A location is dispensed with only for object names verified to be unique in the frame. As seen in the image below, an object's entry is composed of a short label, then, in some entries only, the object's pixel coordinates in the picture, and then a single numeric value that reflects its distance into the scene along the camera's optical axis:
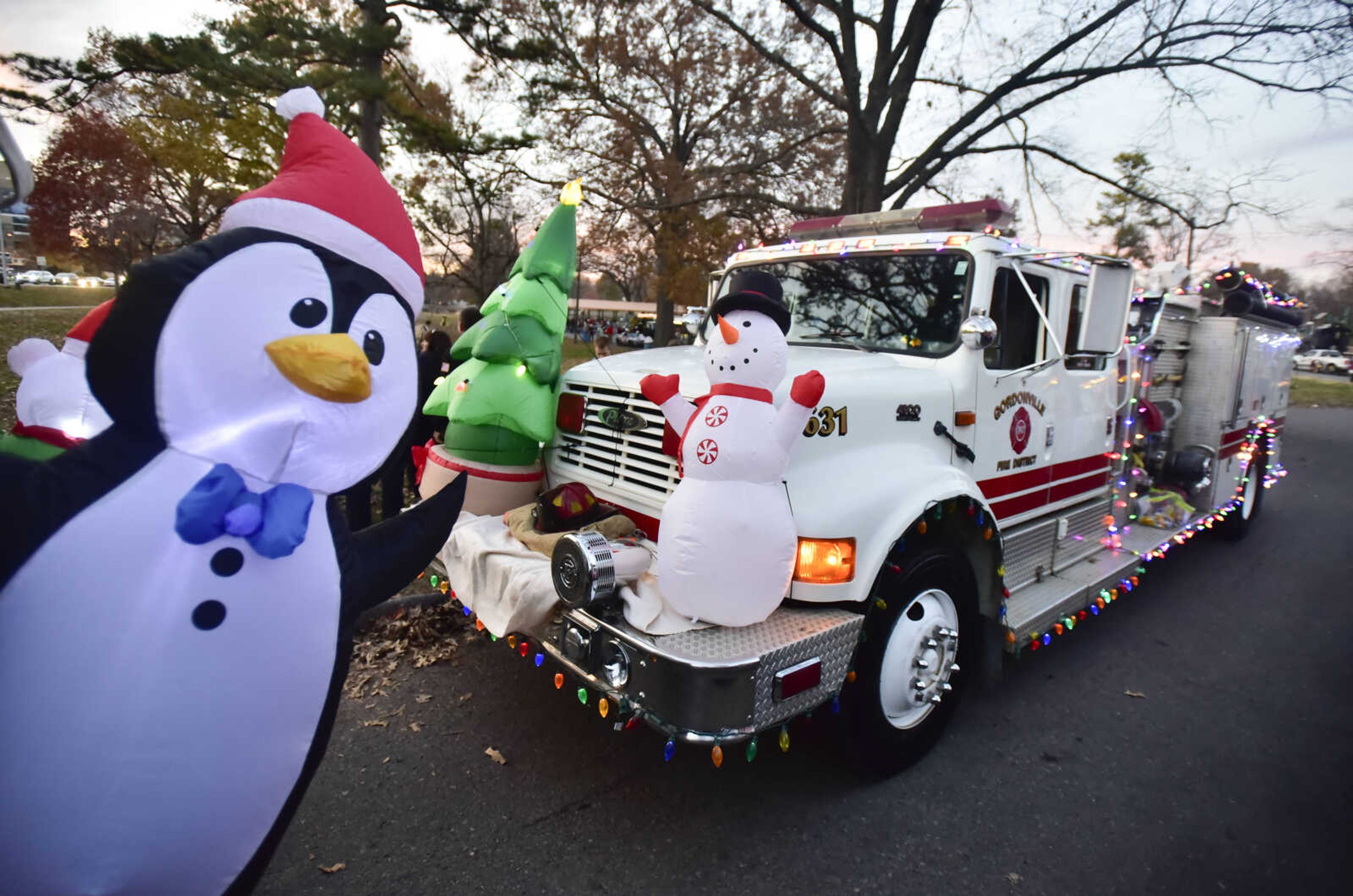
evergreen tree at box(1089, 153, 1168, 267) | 12.60
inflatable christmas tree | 3.57
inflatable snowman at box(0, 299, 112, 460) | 1.61
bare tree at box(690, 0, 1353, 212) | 11.01
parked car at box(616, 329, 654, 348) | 25.66
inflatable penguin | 1.35
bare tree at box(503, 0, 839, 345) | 14.95
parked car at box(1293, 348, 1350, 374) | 53.91
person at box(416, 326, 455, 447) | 5.52
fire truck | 2.60
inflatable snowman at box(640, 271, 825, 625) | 2.52
